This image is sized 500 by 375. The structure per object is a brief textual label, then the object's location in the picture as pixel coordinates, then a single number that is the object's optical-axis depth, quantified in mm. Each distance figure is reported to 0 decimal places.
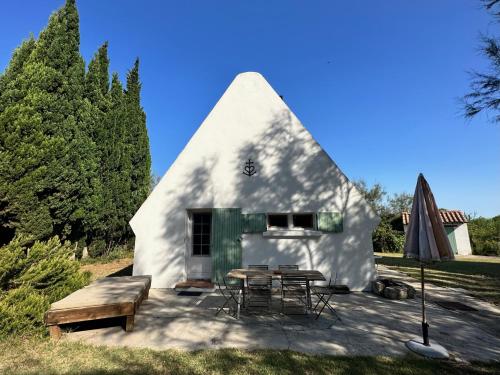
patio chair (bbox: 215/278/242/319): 5992
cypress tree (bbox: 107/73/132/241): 15133
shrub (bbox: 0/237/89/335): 4535
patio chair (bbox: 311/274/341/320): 5870
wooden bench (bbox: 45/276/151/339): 4504
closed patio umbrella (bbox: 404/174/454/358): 4121
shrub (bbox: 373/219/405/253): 22953
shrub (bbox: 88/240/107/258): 14453
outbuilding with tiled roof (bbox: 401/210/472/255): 22641
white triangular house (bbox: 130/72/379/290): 8453
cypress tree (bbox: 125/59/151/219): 17062
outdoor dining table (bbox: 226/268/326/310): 5619
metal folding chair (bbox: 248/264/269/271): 7464
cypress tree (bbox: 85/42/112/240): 13609
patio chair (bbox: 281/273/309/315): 5715
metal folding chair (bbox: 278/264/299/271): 7736
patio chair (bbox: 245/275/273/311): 5908
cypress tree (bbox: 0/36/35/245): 8983
